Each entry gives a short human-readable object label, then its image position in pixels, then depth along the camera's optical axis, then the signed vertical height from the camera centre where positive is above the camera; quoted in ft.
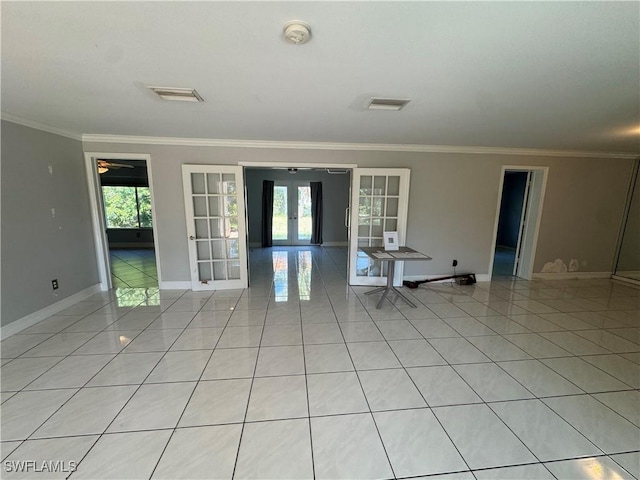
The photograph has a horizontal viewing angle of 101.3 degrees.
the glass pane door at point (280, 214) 26.76 -1.25
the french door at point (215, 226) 13.32 -1.31
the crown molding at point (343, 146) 12.60 +2.95
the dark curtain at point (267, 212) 26.00 -1.04
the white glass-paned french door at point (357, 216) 13.89 -0.87
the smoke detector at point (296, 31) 4.41 +2.92
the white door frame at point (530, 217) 15.23 -0.66
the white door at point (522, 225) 16.06 -1.22
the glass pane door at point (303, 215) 27.04 -1.32
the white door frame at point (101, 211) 12.70 -0.61
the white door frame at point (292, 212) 26.61 -1.07
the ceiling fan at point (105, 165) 16.59 +2.23
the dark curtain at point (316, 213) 26.63 -1.06
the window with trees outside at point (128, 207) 25.85 -0.77
